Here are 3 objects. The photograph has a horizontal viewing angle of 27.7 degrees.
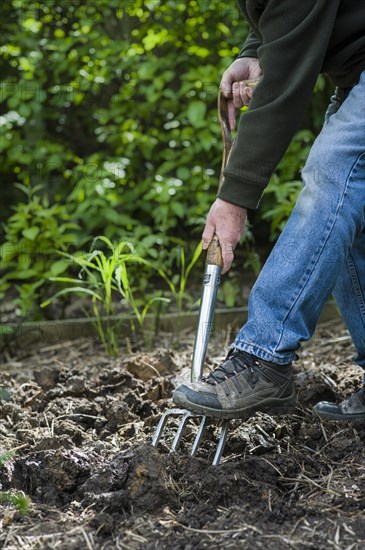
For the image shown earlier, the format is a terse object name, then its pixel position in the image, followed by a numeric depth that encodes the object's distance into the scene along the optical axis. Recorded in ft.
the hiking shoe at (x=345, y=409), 7.69
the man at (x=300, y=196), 6.72
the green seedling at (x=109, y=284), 10.20
